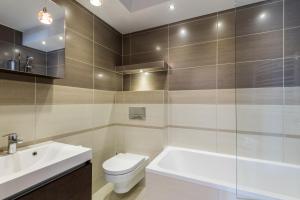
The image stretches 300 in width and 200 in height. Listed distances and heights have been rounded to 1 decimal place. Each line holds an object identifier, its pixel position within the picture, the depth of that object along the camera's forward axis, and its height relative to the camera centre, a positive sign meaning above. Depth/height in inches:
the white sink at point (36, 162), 33.1 -17.7
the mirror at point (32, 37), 45.9 +21.2
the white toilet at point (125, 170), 67.2 -32.0
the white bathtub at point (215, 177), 49.4 -29.9
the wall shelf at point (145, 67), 85.4 +19.0
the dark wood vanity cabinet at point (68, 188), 37.5 -23.9
